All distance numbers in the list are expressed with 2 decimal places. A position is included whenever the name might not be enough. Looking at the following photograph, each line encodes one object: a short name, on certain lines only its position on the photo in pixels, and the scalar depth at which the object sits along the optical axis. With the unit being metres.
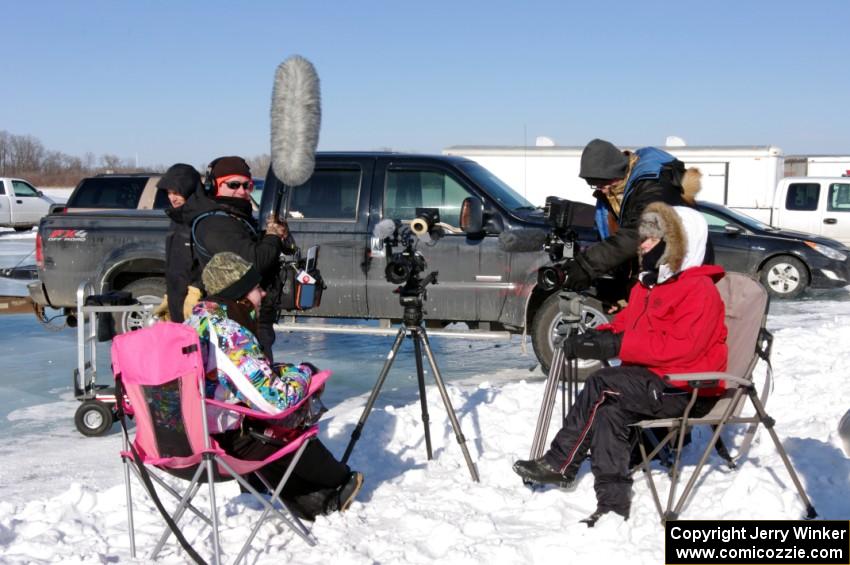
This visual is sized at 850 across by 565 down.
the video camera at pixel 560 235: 5.14
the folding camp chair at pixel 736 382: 4.38
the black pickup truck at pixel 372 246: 8.06
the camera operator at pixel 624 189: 4.89
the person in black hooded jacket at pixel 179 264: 5.60
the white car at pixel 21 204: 29.20
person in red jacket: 4.45
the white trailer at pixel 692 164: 21.05
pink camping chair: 3.79
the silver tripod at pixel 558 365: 4.91
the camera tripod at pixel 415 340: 5.10
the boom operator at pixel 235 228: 5.01
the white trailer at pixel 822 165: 24.95
